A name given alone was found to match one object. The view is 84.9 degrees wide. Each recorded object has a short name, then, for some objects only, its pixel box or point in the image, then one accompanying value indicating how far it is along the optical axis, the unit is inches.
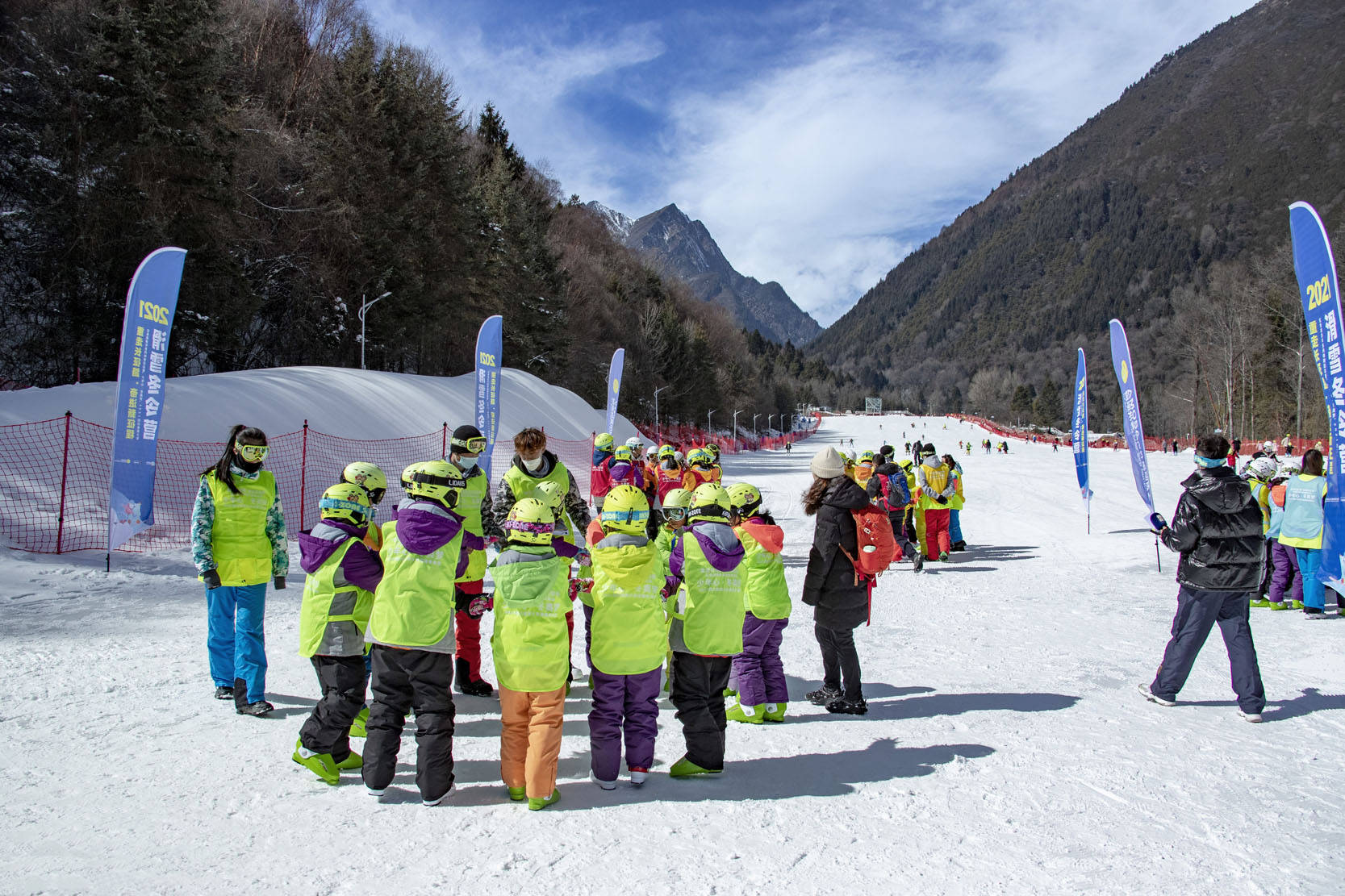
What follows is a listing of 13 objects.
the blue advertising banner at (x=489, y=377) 502.6
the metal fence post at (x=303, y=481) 427.8
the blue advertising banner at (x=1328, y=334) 221.6
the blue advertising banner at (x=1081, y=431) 563.5
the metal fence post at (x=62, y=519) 347.3
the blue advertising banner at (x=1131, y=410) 401.7
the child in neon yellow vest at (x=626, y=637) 147.9
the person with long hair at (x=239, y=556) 185.8
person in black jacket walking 189.0
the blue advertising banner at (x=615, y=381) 713.0
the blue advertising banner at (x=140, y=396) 306.5
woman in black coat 196.5
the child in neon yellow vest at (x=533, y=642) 139.2
